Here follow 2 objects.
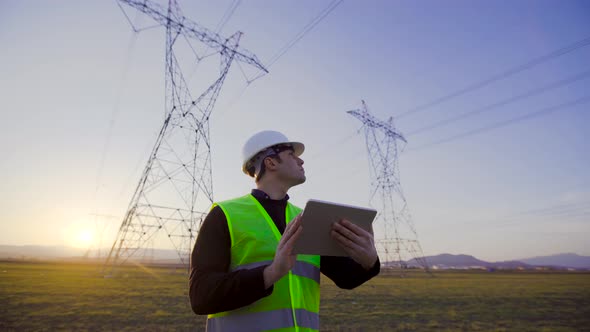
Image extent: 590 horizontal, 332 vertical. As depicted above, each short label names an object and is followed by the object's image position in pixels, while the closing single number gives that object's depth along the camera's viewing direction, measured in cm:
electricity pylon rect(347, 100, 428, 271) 3562
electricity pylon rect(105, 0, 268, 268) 1877
